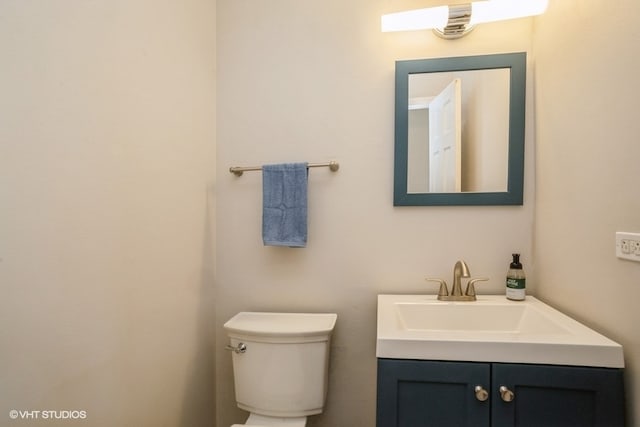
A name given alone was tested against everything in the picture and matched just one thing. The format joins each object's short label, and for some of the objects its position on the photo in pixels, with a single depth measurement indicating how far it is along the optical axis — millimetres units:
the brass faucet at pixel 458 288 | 1243
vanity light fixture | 1175
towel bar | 1395
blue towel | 1362
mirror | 1301
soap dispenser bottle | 1215
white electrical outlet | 769
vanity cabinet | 789
